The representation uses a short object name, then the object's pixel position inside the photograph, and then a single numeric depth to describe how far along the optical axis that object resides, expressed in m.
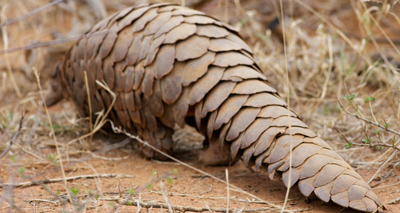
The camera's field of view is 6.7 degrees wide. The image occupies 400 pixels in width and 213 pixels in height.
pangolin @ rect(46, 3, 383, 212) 5.61
